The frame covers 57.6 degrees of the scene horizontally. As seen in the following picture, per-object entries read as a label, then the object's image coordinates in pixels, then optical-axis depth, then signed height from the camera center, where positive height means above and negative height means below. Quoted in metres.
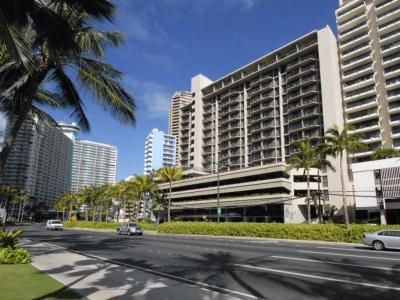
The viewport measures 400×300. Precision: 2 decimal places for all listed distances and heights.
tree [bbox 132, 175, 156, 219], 68.31 +7.99
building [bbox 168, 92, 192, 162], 183.00 +59.20
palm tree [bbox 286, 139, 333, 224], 48.25 +9.07
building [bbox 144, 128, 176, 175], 180.12 +37.40
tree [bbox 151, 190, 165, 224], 79.62 +5.85
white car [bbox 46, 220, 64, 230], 52.62 +0.06
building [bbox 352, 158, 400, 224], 49.06 +5.76
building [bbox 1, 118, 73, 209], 98.31 +18.57
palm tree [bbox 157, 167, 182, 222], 66.00 +9.51
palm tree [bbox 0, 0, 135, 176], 11.41 +4.75
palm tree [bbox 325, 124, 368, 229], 36.50 +8.66
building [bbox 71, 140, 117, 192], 178.00 +31.74
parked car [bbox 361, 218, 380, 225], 53.35 +1.08
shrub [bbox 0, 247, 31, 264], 11.74 -1.01
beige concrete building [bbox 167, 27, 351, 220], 77.00 +28.53
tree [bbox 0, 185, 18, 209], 86.95 +7.41
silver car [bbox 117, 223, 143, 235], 40.62 -0.33
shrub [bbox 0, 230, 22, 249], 12.86 -0.49
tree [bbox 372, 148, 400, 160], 60.72 +12.39
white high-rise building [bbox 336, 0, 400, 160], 70.19 +32.28
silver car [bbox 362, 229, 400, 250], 21.45 -0.63
